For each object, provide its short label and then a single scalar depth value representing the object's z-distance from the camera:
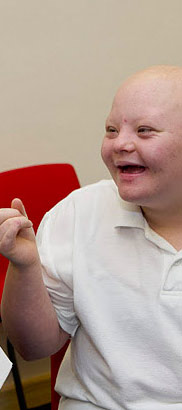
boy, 1.76
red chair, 2.58
